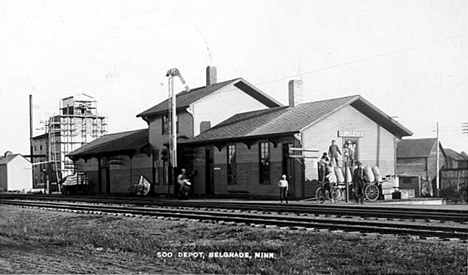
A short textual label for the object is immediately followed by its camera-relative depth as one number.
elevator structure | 71.00
